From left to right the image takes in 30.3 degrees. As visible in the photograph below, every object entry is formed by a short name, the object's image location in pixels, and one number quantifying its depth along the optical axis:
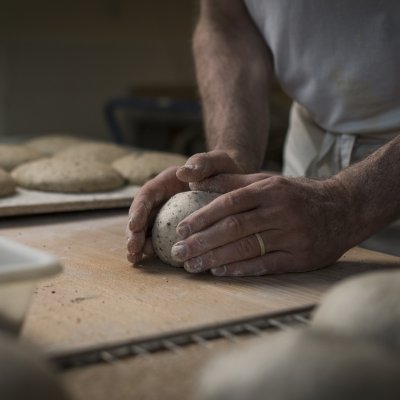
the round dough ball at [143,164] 2.63
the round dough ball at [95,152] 2.89
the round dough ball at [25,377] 0.73
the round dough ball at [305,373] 0.73
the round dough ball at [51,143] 3.26
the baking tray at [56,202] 2.16
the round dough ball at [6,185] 2.31
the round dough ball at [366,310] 0.93
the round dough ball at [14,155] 2.82
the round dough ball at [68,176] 2.40
